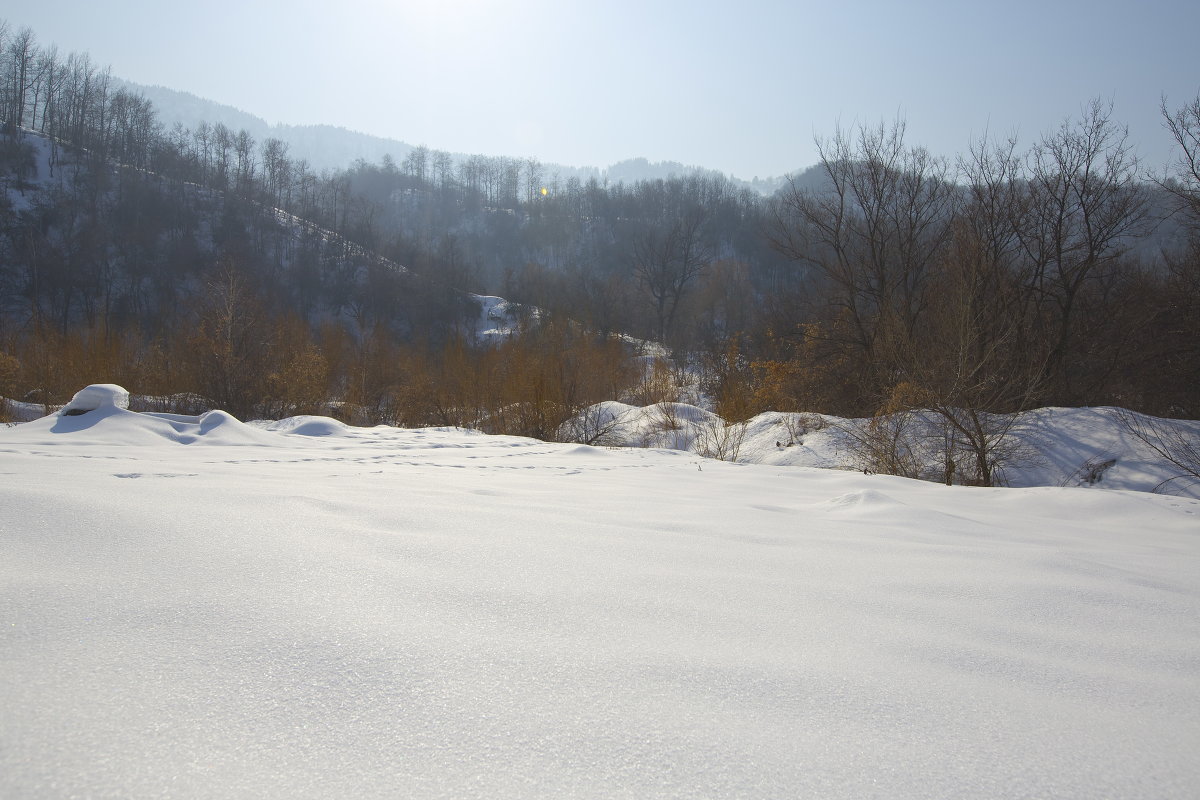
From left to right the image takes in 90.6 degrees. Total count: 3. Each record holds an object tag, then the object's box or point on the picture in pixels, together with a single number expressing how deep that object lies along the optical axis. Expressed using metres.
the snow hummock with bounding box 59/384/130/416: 6.89
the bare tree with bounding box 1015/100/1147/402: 13.38
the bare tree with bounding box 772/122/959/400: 14.65
